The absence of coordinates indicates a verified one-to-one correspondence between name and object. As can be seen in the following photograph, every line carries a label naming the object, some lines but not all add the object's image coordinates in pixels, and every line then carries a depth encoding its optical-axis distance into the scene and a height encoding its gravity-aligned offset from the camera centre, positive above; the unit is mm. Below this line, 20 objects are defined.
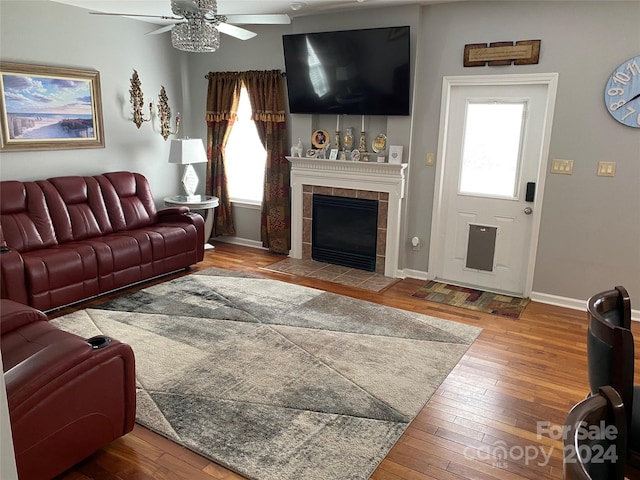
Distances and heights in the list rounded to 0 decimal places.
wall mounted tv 4582 +727
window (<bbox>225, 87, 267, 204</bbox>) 5997 -218
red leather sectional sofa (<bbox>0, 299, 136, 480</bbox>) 1939 -1096
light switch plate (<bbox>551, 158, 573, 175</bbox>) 4141 -148
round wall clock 3770 +448
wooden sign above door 4133 +824
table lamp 5418 -150
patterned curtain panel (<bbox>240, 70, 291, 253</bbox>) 5570 -77
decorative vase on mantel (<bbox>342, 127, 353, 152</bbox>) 5133 +55
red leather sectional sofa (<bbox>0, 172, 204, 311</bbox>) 3818 -912
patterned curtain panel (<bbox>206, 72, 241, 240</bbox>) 5891 +129
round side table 5596 -723
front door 4324 -306
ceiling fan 2867 +749
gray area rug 2408 -1459
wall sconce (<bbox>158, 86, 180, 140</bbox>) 5852 +315
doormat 4297 -1414
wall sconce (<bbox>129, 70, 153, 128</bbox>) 5484 +468
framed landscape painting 4441 +289
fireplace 4945 -493
